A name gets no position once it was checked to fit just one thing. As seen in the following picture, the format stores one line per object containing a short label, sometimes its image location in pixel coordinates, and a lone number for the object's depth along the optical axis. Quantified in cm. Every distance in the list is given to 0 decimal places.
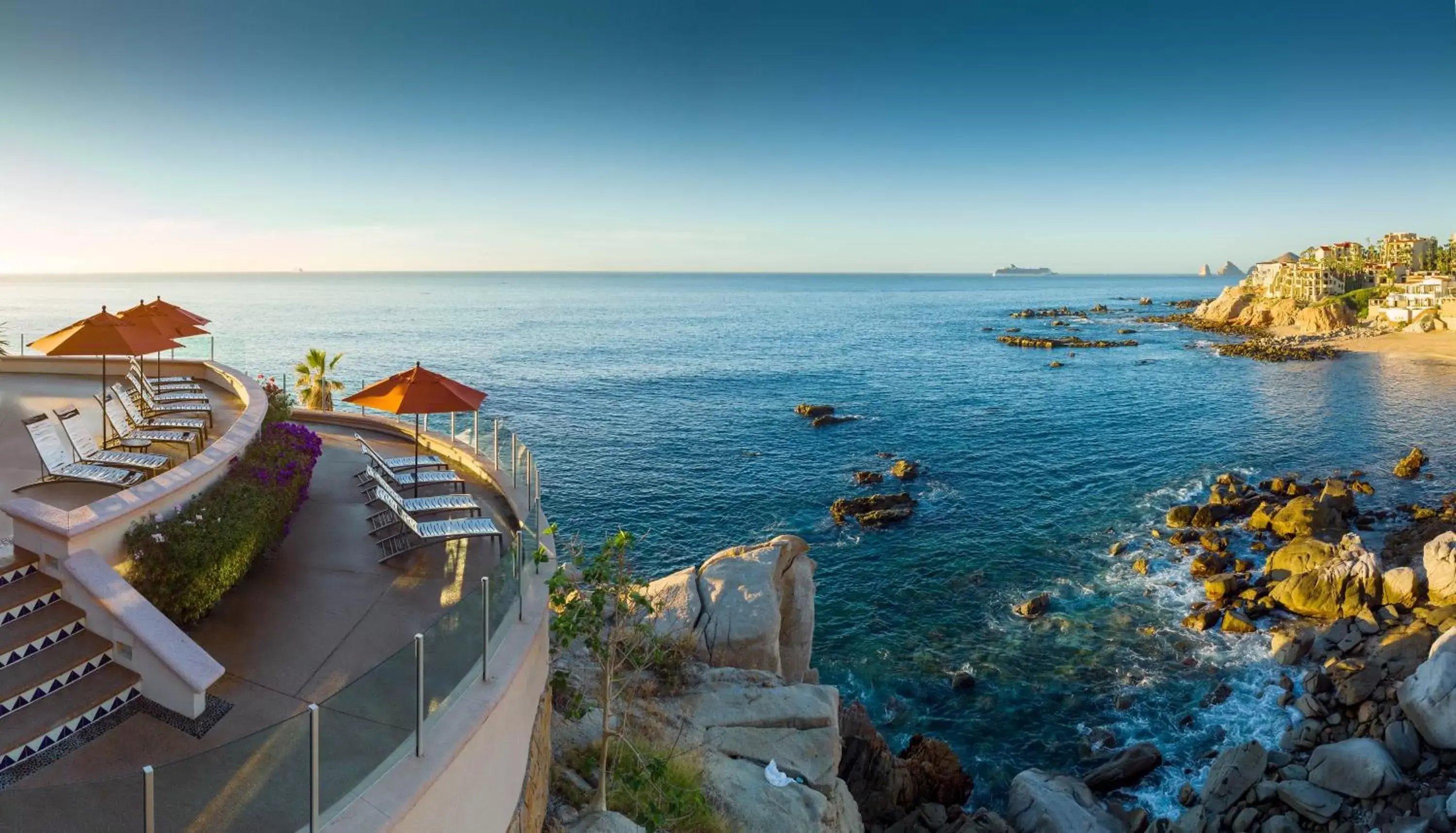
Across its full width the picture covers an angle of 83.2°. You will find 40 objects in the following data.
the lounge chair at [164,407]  1591
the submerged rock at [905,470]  3926
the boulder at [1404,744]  1684
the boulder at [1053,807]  1636
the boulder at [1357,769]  1602
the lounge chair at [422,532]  1198
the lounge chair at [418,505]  1269
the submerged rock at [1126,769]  1836
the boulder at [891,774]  1677
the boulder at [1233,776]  1673
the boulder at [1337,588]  2409
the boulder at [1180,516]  3281
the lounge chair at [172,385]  1797
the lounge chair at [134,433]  1352
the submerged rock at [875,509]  3341
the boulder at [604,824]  959
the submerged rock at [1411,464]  3781
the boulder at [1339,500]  3189
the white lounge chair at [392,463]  1469
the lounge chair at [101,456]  1186
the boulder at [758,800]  1198
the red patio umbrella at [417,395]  1408
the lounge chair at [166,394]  1670
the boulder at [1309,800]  1571
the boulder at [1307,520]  3053
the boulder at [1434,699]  1683
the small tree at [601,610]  969
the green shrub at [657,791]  998
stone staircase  726
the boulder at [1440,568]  2284
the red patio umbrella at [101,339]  1385
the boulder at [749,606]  1730
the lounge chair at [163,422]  1434
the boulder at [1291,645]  2233
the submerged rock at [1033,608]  2578
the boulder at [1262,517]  3177
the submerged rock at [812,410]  5400
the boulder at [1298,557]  2636
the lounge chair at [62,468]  1162
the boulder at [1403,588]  2338
